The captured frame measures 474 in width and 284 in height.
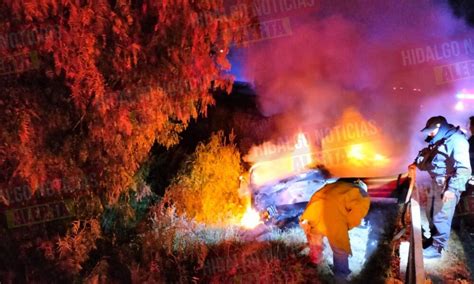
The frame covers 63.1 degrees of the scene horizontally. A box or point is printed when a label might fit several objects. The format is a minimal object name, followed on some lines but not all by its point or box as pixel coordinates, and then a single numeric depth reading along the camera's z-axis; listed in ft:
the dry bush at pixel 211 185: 23.99
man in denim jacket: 15.23
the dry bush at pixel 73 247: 18.06
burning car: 22.15
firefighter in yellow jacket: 15.12
